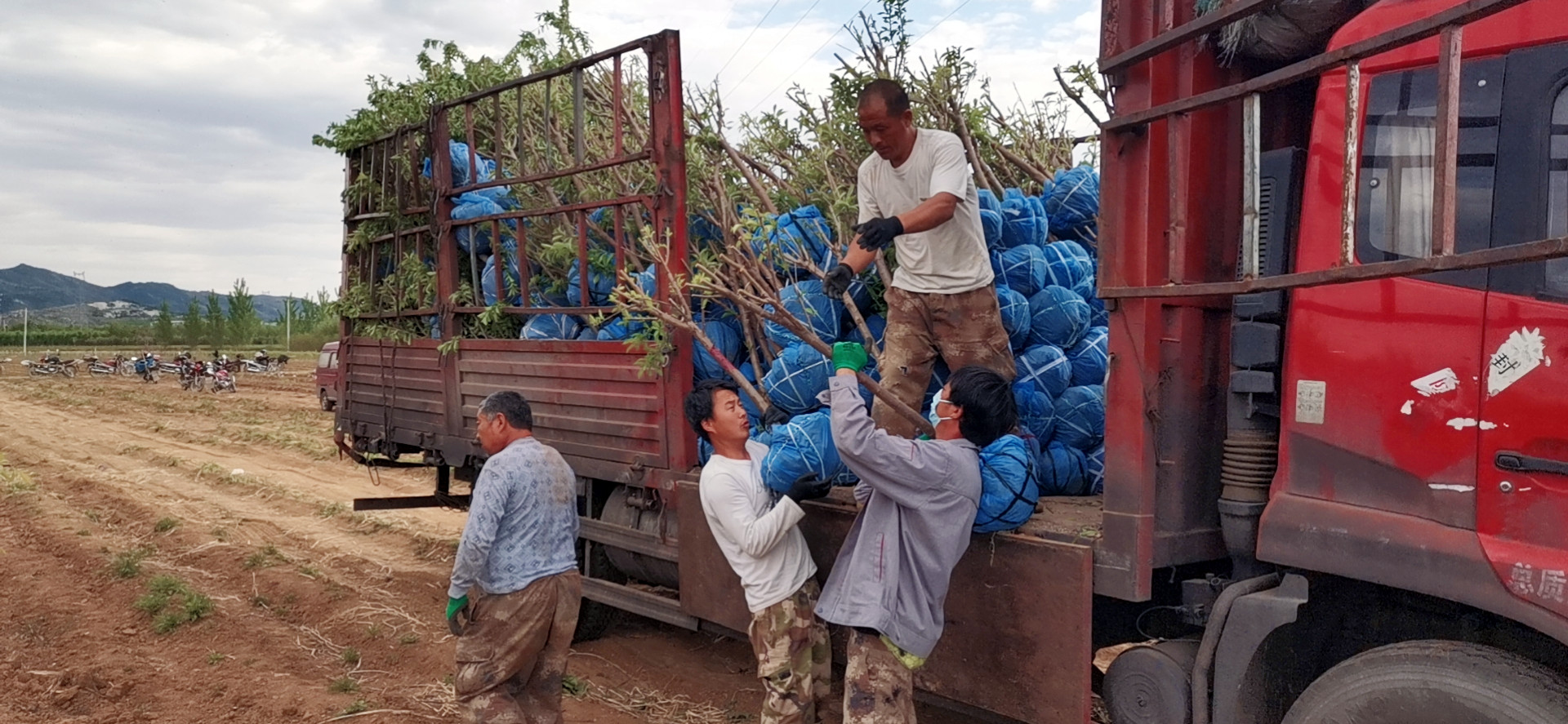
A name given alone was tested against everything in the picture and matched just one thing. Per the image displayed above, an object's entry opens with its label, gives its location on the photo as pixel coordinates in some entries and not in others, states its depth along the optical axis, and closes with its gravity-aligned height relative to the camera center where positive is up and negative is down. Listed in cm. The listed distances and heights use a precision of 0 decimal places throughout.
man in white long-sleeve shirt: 381 -82
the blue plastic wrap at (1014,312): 410 +5
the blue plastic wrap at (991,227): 436 +39
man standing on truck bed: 388 +21
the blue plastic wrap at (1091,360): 413 -12
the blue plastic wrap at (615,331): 504 -3
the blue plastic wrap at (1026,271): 423 +21
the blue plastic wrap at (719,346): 477 -11
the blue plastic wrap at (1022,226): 448 +40
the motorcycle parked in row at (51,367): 3775 -160
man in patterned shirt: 422 -96
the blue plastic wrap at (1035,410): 399 -30
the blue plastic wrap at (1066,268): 432 +23
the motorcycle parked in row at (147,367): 3472 -146
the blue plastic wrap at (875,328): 454 -1
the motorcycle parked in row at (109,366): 3875 -160
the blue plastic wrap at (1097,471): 406 -52
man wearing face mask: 316 -59
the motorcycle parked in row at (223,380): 2999 -158
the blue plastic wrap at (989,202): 441 +49
